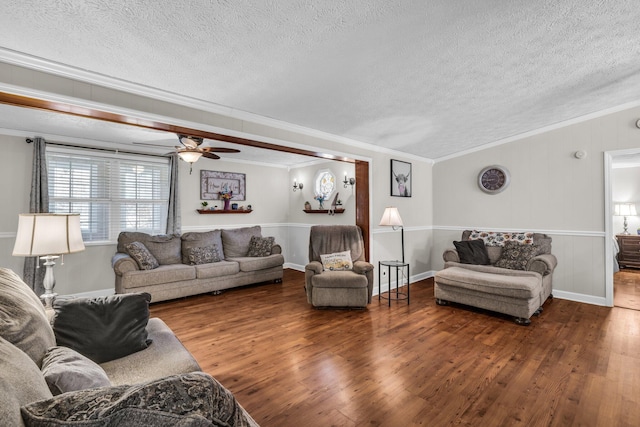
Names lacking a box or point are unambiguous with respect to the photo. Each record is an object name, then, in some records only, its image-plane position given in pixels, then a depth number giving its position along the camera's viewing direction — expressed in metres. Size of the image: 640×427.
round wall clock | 4.89
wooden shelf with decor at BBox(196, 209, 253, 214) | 5.63
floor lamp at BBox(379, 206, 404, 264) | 4.22
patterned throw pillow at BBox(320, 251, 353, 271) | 4.24
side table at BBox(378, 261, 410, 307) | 4.19
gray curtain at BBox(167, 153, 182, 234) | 5.19
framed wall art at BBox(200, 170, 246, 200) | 5.71
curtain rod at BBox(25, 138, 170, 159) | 4.15
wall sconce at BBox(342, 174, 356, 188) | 5.50
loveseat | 3.47
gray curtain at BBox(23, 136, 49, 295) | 3.92
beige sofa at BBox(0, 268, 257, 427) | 0.63
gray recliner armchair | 3.86
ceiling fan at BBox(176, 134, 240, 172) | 3.57
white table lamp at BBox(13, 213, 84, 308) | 1.97
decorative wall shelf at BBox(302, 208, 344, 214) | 5.73
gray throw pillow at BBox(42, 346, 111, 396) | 1.03
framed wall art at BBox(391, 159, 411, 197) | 4.96
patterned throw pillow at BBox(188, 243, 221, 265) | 4.75
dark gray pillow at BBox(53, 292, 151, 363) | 1.67
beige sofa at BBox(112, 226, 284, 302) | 4.14
